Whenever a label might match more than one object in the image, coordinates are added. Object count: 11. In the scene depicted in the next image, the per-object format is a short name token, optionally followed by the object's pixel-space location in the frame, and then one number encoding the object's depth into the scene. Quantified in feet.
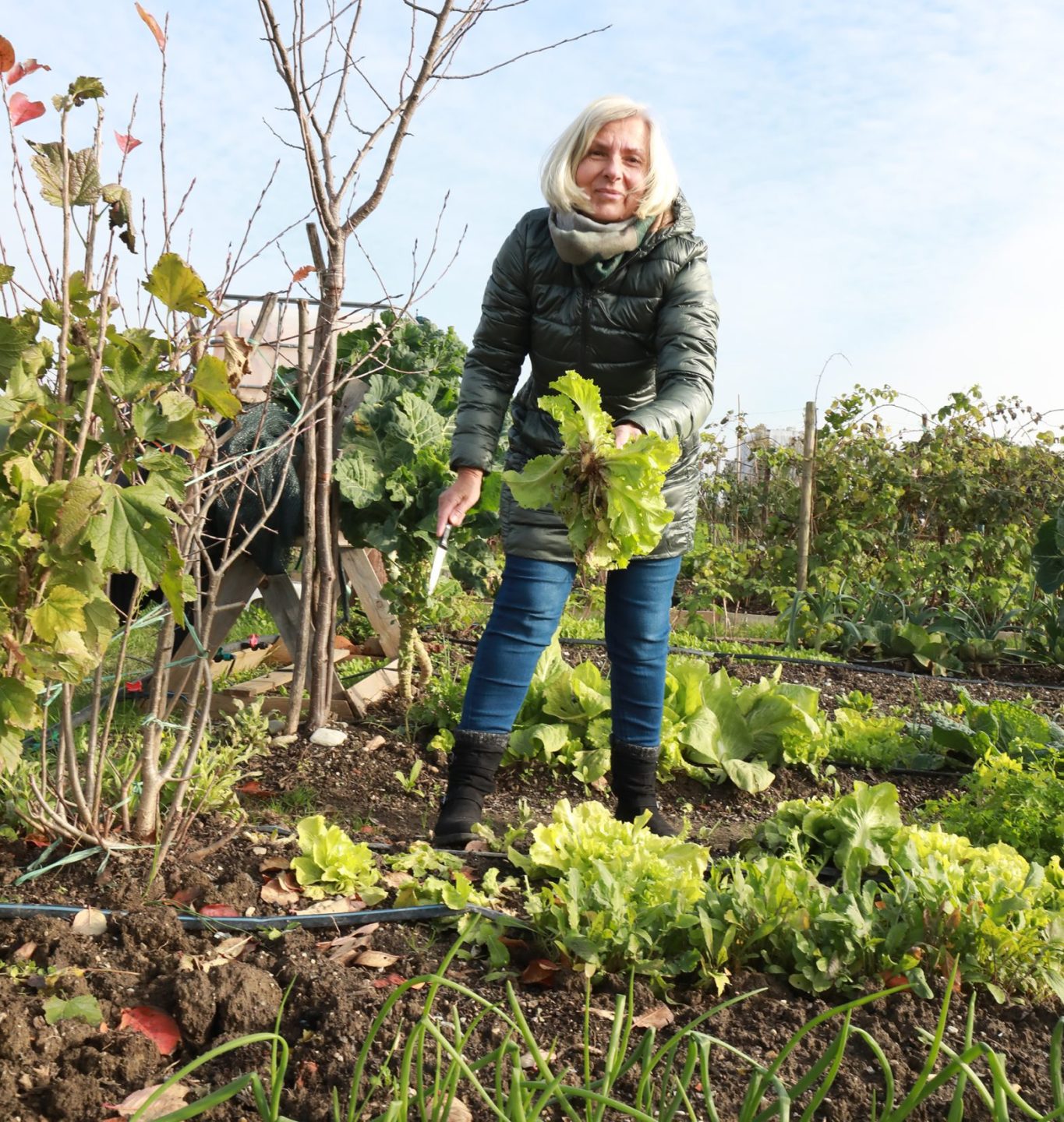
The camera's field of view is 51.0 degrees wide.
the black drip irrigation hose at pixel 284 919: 7.82
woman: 9.66
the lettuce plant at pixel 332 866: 8.39
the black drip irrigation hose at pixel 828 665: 18.48
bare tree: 11.66
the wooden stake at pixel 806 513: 26.53
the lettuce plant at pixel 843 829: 8.64
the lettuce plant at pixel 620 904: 7.24
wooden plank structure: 14.08
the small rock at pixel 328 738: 12.94
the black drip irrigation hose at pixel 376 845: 9.60
